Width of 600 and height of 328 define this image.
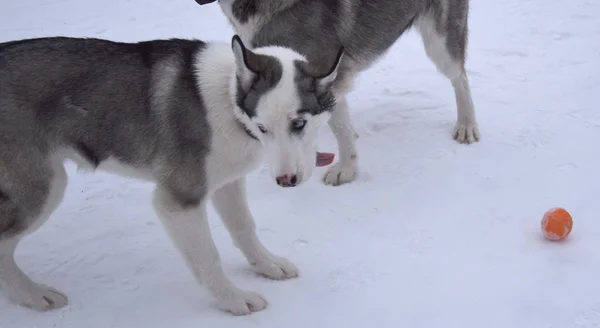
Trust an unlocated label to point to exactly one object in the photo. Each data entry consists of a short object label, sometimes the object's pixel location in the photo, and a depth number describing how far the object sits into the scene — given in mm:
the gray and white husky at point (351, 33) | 3684
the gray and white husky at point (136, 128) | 2816
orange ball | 3422
